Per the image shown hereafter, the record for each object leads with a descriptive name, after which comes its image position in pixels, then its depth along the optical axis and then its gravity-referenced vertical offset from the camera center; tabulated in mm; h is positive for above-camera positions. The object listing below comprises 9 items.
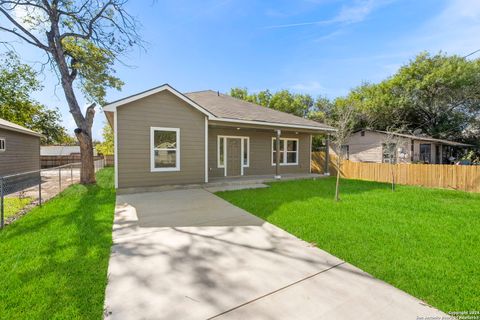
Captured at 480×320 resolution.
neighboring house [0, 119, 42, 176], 10859 +263
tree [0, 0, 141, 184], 9477 +5772
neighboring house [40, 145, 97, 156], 33562 +677
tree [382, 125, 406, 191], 14859 +310
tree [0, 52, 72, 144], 20469 +6076
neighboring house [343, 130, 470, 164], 16359 +539
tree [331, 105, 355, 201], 8083 +995
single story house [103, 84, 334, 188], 7887 +738
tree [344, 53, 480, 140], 18641 +5137
